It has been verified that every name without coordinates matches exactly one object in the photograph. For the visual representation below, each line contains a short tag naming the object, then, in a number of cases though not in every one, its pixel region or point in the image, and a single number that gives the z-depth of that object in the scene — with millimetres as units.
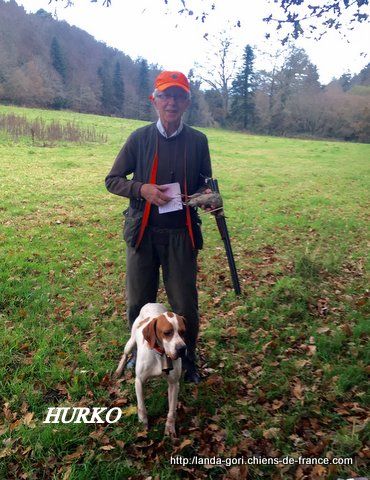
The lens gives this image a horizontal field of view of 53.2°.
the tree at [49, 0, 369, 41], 5461
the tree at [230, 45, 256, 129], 54031
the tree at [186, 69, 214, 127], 52581
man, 3455
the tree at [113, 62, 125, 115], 61900
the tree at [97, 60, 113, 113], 61375
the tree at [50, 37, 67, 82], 63844
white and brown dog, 3117
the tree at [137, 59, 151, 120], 57838
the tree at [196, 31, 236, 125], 46125
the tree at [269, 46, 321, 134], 54125
